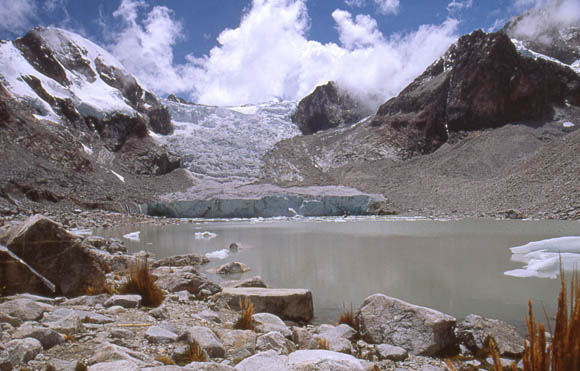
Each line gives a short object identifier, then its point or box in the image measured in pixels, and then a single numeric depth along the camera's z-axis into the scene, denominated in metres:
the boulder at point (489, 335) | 3.62
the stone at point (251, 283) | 6.01
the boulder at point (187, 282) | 5.64
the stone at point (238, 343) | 2.84
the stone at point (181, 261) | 8.70
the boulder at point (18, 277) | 3.82
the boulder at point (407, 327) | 3.74
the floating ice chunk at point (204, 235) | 16.47
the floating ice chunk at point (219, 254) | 10.62
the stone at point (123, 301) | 3.84
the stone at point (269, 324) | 3.75
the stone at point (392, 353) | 3.49
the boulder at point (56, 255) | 4.39
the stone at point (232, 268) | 8.16
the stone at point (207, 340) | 2.78
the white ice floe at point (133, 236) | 15.33
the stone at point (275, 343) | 3.08
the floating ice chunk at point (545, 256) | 6.95
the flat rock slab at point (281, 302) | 4.84
